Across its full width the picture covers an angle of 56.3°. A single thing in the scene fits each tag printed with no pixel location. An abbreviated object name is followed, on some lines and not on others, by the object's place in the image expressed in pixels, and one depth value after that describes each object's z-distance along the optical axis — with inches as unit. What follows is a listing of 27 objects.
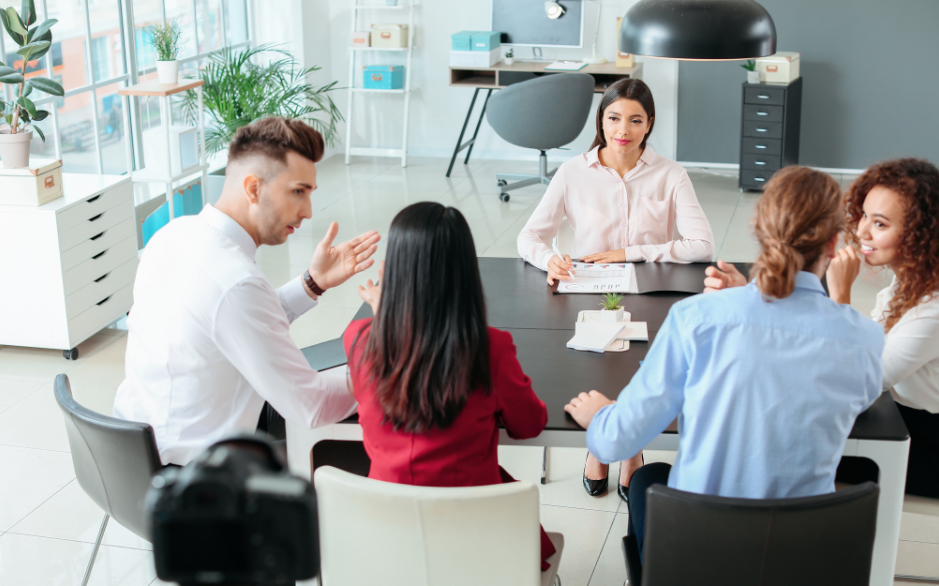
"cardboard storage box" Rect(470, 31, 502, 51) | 261.1
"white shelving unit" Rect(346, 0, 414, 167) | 281.7
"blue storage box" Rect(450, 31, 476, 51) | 261.1
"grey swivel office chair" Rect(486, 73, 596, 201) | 230.2
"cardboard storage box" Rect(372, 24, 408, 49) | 279.0
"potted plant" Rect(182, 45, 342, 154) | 226.4
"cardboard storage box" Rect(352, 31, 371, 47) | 280.1
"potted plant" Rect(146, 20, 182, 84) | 179.0
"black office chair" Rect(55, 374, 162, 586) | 65.4
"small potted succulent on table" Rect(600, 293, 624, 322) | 87.0
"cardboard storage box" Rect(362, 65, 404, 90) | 284.7
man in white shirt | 69.3
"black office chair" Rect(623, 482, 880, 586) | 54.2
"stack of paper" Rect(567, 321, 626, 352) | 81.5
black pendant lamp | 93.2
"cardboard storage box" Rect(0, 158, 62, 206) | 138.1
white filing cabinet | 138.3
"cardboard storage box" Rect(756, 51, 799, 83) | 241.6
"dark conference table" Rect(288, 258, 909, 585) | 67.1
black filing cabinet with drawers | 242.1
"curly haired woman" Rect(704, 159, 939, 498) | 73.9
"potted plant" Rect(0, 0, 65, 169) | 140.2
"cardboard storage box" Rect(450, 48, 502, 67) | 261.1
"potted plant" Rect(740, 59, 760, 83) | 245.0
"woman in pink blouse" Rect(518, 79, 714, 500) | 114.9
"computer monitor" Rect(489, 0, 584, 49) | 271.9
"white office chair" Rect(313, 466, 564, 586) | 54.7
